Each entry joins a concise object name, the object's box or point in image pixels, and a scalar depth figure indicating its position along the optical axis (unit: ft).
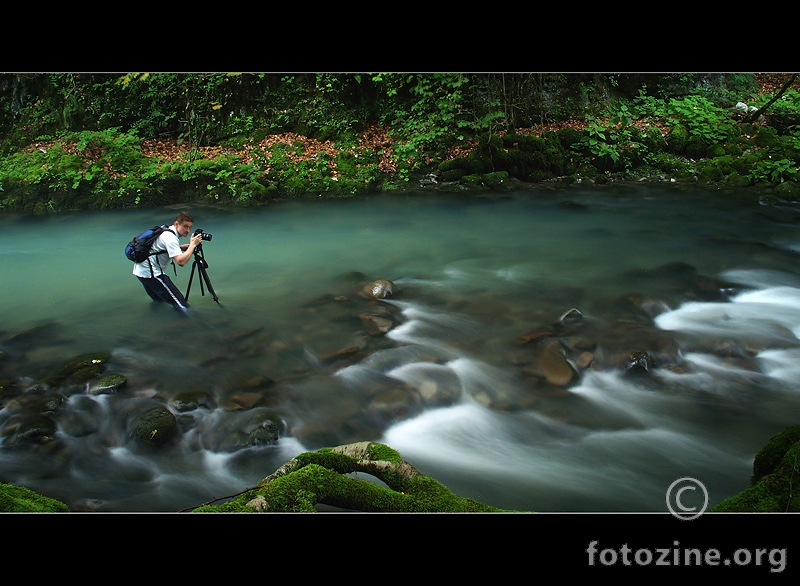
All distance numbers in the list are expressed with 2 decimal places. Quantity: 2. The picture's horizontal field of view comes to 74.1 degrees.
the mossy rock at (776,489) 6.86
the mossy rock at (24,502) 7.28
